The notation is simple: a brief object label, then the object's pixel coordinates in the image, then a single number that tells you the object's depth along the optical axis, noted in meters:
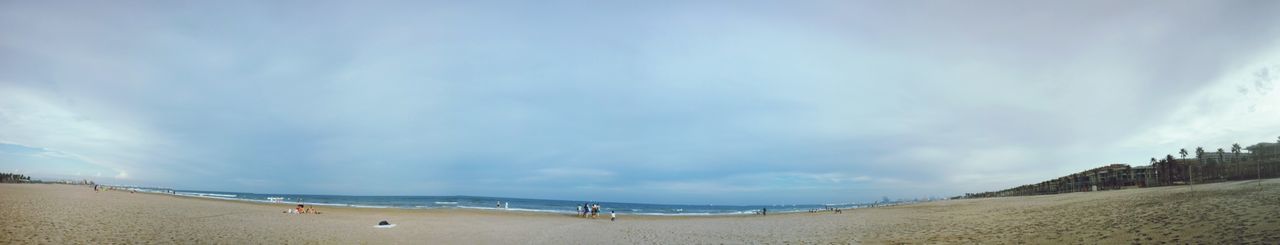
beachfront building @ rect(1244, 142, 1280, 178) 47.22
